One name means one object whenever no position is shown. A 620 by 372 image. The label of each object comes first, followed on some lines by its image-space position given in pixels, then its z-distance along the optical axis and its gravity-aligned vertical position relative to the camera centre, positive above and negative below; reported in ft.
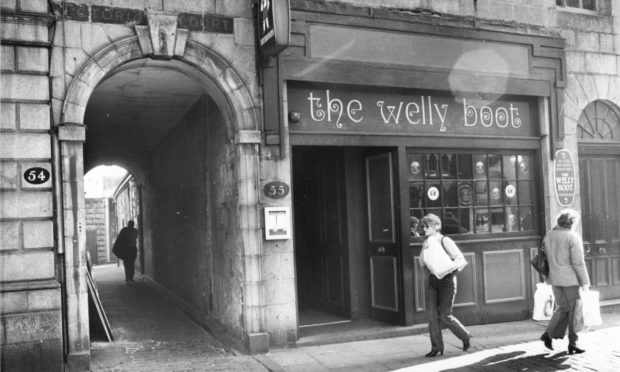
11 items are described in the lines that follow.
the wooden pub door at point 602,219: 33.14 -1.06
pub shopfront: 26.94 +3.06
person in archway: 56.95 -2.69
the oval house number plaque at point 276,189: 25.40 +0.98
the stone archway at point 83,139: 22.22 +2.51
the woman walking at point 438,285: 23.13 -2.98
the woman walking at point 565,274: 22.85 -2.71
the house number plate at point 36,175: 21.58 +1.67
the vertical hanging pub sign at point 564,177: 31.37 +1.24
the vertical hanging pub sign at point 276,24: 23.22 +7.18
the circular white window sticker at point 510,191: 30.99 +0.63
